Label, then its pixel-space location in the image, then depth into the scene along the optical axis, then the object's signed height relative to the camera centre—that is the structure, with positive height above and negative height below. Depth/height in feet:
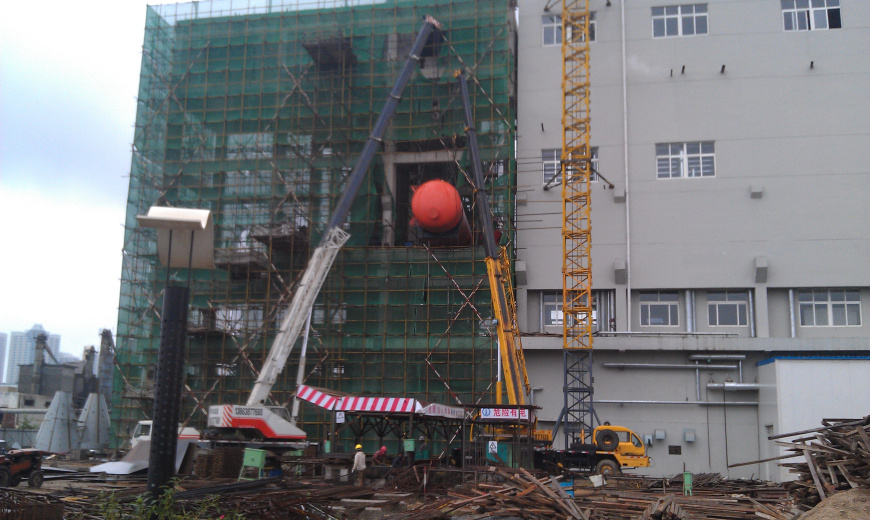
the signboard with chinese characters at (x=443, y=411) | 80.89 -1.74
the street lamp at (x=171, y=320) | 36.11 +3.22
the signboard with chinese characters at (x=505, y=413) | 80.48 -1.81
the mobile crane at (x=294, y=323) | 88.17 +8.56
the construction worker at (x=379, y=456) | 79.20 -6.33
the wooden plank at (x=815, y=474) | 47.68 -4.42
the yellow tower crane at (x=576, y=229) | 107.86 +24.08
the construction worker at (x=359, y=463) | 72.38 -6.43
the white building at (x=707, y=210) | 110.32 +27.78
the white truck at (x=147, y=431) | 96.99 -5.60
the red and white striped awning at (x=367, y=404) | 78.89 -1.11
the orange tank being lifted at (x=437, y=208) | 106.42 +25.05
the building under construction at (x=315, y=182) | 114.73 +32.22
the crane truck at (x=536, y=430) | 93.99 -3.56
